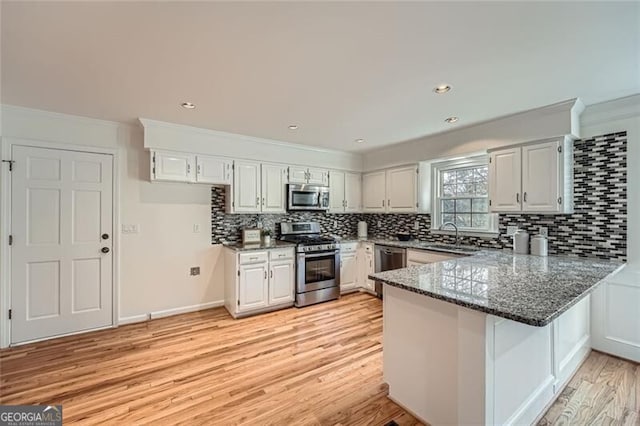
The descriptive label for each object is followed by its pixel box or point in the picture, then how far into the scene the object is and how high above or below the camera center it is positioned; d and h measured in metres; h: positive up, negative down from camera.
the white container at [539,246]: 2.88 -0.34
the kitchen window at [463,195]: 3.84 +0.26
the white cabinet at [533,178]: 2.79 +0.38
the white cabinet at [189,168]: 3.34 +0.56
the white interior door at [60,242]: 2.90 -0.34
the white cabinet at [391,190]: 4.33 +0.38
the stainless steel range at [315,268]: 4.01 -0.84
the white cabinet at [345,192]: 4.88 +0.37
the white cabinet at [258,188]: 3.89 +0.35
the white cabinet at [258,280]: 3.60 -0.92
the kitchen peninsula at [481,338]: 1.43 -0.77
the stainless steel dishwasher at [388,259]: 4.05 -0.69
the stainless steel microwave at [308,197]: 4.36 +0.25
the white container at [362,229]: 5.20 -0.31
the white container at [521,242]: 3.05 -0.32
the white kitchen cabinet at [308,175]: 4.41 +0.60
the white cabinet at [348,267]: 4.52 -0.90
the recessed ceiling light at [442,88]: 2.35 +1.07
